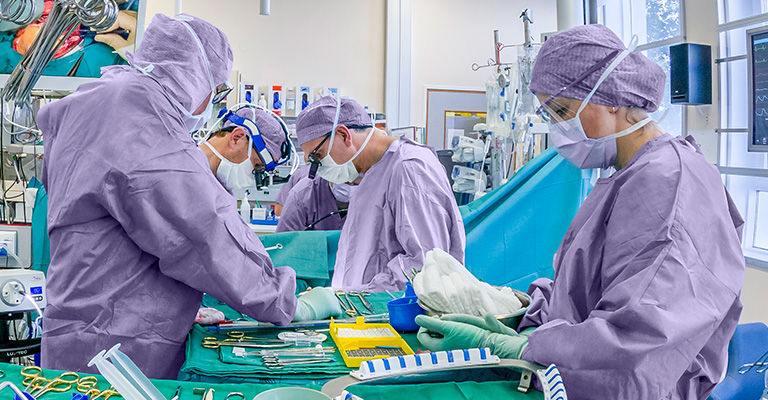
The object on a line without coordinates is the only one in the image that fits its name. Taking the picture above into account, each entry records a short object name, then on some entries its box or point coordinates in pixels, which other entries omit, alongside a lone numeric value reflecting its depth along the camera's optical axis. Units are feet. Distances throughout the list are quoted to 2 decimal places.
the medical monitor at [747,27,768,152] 11.67
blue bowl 5.00
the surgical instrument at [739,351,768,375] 5.22
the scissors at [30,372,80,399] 3.43
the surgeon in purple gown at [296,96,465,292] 7.79
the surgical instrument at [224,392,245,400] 3.48
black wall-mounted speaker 12.60
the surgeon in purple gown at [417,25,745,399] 3.42
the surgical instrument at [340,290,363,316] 5.89
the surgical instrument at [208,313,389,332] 5.08
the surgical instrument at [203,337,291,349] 4.56
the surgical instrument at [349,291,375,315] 5.99
